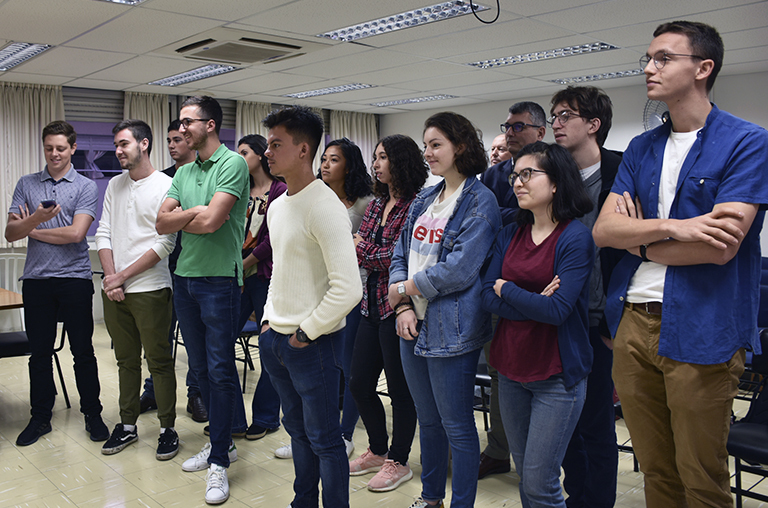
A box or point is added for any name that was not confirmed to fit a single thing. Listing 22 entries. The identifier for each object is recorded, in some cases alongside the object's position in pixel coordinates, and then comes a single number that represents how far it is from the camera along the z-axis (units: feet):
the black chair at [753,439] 7.23
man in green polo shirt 9.00
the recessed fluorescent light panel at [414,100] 26.05
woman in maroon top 6.13
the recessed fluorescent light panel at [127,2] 12.55
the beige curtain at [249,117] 26.71
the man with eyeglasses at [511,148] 8.25
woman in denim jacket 7.01
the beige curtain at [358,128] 30.27
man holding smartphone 11.01
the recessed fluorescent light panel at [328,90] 23.26
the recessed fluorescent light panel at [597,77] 20.75
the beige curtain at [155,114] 23.90
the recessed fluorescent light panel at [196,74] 19.76
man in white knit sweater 6.68
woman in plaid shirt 8.85
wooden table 11.61
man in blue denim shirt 5.21
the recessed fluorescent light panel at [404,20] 13.42
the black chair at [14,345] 12.23
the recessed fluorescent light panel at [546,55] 17.02
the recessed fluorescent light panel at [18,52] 16.37
